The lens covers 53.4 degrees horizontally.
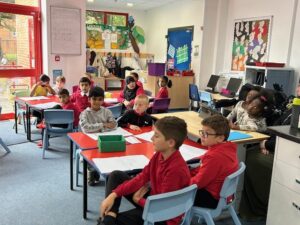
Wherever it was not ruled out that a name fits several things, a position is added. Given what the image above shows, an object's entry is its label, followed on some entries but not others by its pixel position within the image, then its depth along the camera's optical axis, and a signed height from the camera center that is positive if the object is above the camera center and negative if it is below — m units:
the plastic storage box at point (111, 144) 2.26 -0.63
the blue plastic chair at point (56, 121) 3.71 -0.79
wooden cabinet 7.40 -0.64
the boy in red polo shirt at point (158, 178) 1.61 -0.63
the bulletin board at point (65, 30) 5.84 +0.55
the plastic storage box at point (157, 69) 7.16 -0.15
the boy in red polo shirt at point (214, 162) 1.83 -0.59
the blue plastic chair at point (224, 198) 1.79 -0.83
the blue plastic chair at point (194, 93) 6.49 -0.63
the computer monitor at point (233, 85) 6.18 -0.38
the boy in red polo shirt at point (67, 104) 4.00 -0.61
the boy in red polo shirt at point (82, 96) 4.18 -0.52
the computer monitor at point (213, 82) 6.92 -0.38
